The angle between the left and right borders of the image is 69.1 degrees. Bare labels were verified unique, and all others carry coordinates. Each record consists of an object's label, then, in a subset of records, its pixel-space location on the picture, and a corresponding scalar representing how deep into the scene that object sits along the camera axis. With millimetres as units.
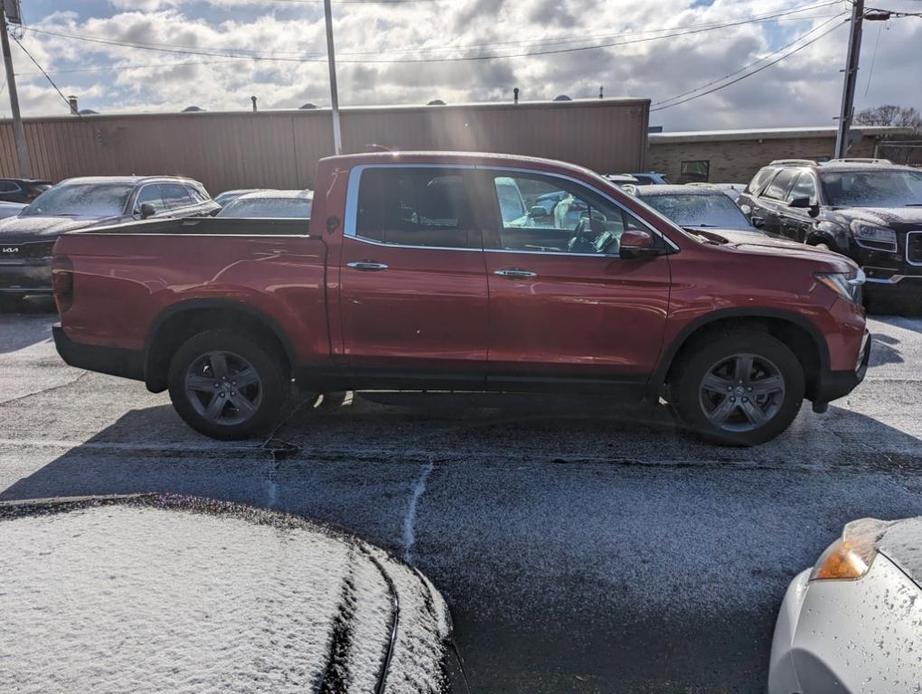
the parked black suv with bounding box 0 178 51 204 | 16453
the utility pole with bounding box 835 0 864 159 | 21269
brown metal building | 24297
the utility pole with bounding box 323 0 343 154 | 18875
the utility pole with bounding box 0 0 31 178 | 22141
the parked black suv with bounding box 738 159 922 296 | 8523
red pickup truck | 4355
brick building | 30141
